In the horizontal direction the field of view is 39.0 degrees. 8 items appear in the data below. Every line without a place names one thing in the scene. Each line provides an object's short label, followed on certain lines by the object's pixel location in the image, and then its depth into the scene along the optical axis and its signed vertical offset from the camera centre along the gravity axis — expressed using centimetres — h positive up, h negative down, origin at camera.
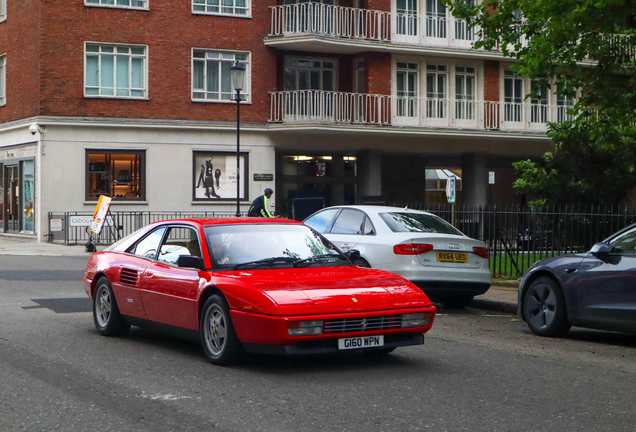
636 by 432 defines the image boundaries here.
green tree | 1337 +256
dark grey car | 923 -91
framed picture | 3148 +106
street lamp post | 2481 +359
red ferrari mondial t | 721 -75
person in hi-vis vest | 2231 +1
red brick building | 2984 +374
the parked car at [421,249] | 1220 -60
